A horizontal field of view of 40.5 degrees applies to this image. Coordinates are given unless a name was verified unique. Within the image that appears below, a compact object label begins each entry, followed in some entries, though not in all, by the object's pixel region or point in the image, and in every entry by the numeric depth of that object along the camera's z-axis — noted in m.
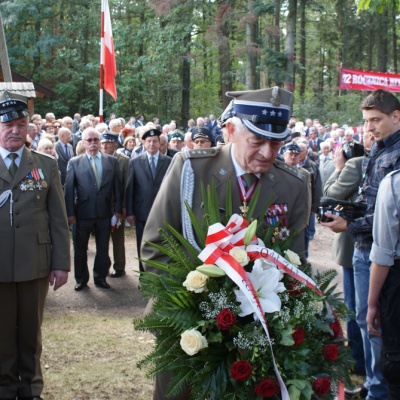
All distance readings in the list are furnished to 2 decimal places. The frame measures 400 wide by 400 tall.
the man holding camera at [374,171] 3.46
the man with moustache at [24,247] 3.82
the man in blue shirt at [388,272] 2.94
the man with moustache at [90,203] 7.10
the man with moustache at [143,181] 7.44
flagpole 10.32
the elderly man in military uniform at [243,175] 2.53
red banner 22.64
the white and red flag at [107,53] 10.56
